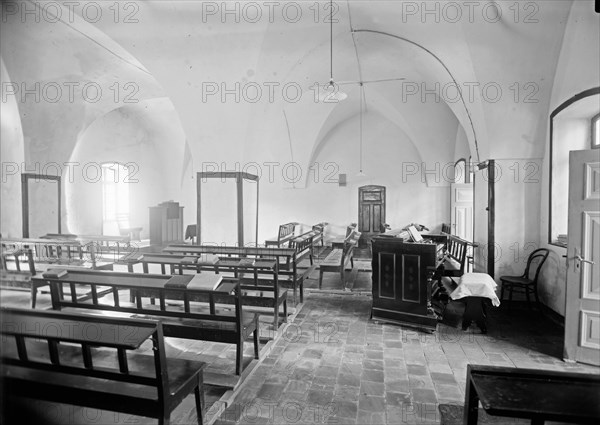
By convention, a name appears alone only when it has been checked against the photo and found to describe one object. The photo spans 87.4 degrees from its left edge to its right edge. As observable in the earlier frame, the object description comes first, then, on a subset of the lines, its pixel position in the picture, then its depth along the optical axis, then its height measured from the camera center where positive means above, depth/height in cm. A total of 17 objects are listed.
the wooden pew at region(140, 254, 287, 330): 397 -85
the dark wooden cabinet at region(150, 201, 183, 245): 964 -56
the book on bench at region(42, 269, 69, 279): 259 -57
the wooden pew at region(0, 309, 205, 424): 159 -97
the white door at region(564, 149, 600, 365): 311 -57
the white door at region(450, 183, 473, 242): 962 -17
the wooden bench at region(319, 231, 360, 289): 601 -112
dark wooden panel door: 1219 -21
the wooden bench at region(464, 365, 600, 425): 135 -88
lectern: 419 -106
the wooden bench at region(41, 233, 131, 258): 408 -67
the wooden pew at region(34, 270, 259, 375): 273 -91
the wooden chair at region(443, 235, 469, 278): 536 -102
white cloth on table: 398 -106
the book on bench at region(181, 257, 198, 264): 406 -72
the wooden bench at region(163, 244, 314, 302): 477 -72
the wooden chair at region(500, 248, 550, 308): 469 -113
